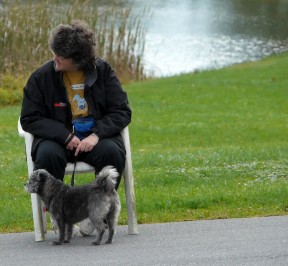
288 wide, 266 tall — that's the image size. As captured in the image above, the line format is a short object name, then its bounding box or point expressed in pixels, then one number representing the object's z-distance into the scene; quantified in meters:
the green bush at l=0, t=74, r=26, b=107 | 36.19
